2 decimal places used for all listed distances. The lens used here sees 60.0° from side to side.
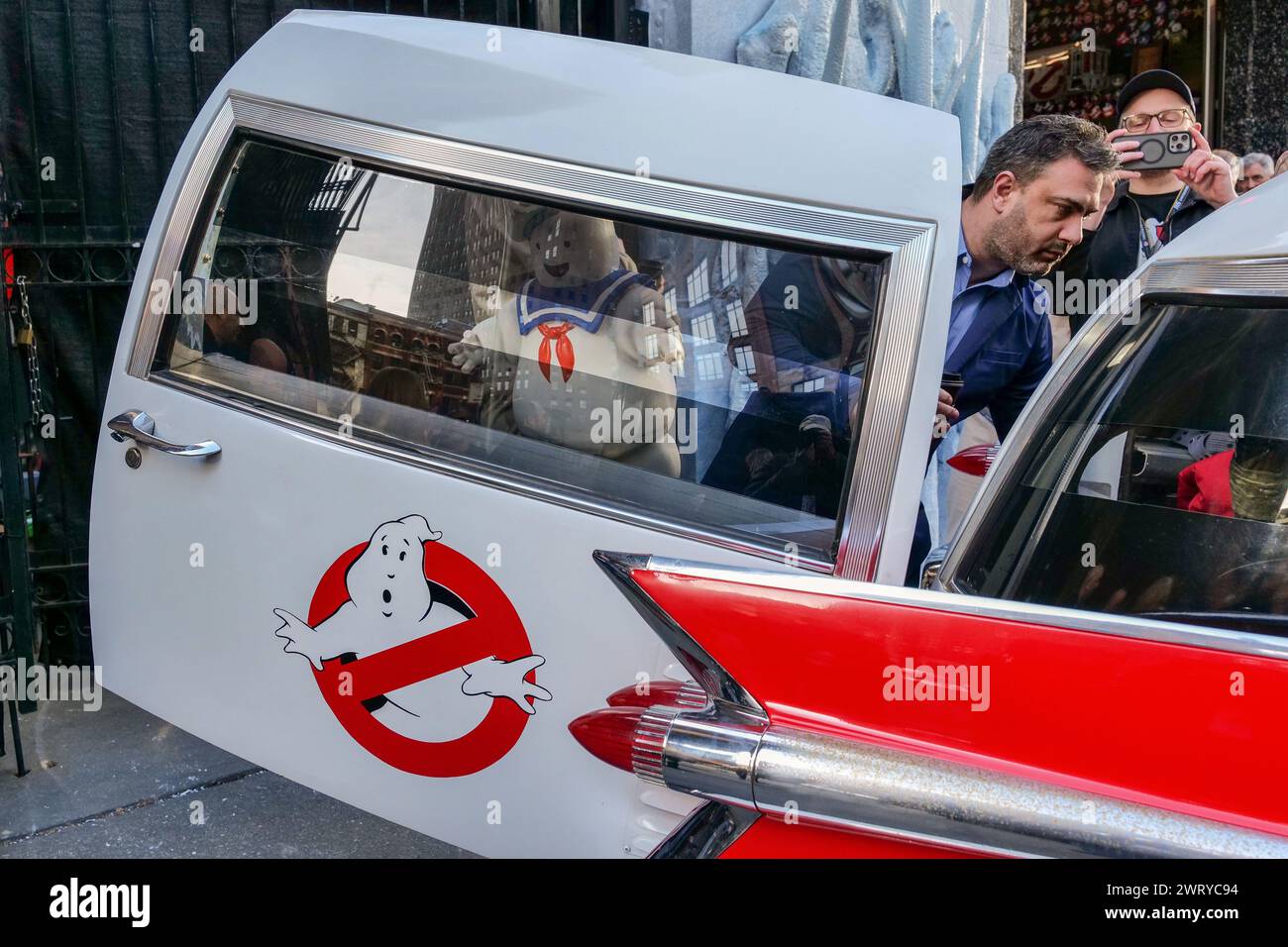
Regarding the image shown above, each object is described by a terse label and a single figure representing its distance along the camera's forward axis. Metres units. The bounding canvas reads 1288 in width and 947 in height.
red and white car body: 1.18
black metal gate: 3.68
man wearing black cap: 3.61
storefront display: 7.18
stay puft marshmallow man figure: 1.97
